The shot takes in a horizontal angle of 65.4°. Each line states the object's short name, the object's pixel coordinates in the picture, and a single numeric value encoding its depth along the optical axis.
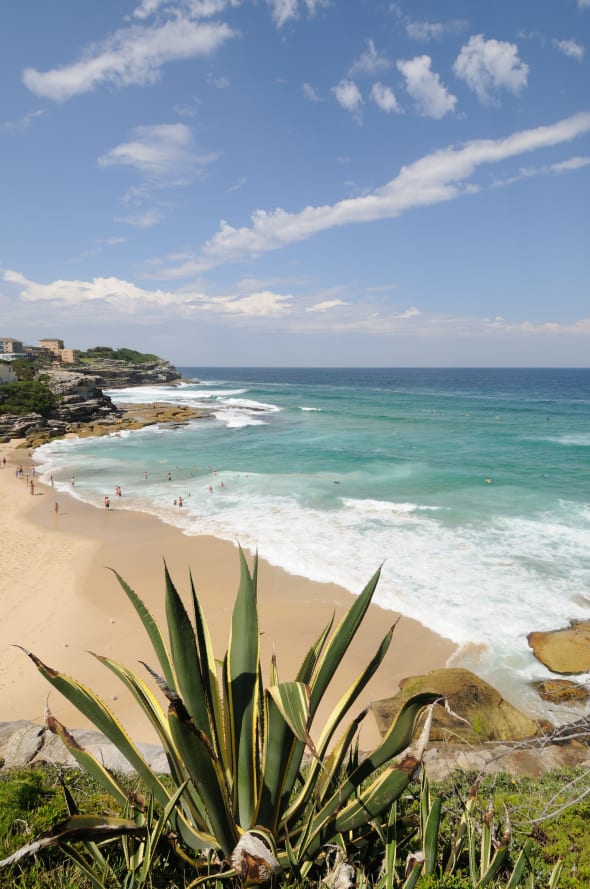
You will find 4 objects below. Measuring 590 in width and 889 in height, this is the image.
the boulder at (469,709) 7.65
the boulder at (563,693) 8.95
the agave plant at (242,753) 1.99
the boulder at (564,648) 9.92
